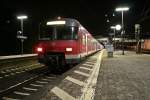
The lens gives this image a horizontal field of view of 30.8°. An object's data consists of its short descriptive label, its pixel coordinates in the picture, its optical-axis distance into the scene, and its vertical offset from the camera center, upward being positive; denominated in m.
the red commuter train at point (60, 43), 15.63 +0.32
